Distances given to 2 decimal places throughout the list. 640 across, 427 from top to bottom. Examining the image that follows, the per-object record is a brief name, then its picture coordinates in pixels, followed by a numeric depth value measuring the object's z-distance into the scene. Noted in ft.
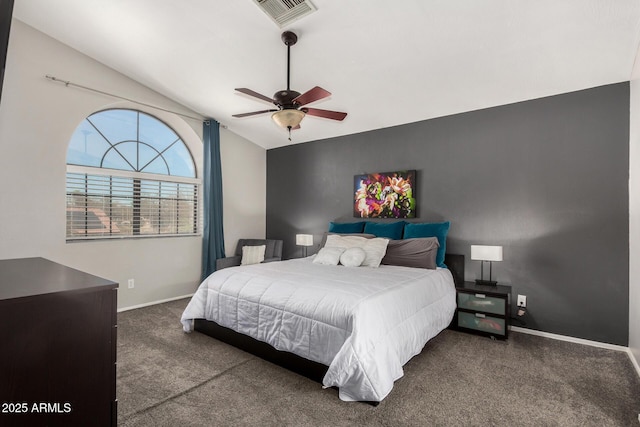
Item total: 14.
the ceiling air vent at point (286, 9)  7.97
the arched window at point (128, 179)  12.59
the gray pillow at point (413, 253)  11.24
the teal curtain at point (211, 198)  15.78
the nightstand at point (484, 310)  10.16
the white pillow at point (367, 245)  11.50
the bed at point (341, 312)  6.56
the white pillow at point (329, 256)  11.79
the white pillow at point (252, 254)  16.30
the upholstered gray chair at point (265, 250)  16.00
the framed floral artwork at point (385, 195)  13.71
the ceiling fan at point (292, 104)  8.45
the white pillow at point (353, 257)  11.38
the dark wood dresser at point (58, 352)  3.10
